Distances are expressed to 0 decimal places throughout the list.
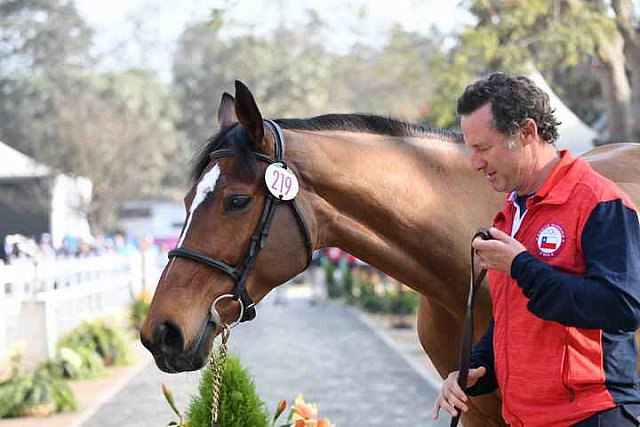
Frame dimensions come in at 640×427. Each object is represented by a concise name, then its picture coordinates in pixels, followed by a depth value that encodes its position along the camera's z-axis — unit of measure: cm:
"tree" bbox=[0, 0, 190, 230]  3981
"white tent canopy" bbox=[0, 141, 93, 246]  3534
